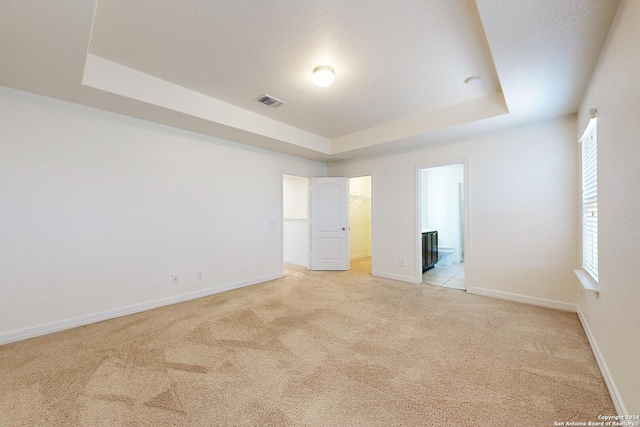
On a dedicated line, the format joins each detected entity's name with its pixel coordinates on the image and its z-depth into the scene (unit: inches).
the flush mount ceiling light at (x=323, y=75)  98.8
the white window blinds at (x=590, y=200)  92.2
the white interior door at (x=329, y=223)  219.5
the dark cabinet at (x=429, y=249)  196.7
